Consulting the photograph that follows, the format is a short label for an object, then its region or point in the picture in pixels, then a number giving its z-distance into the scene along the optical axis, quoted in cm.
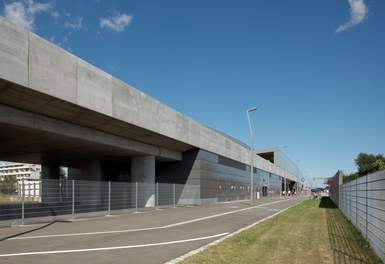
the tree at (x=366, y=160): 7998
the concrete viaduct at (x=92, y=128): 1606
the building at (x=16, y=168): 14319
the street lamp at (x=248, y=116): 3584
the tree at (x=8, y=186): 1612
